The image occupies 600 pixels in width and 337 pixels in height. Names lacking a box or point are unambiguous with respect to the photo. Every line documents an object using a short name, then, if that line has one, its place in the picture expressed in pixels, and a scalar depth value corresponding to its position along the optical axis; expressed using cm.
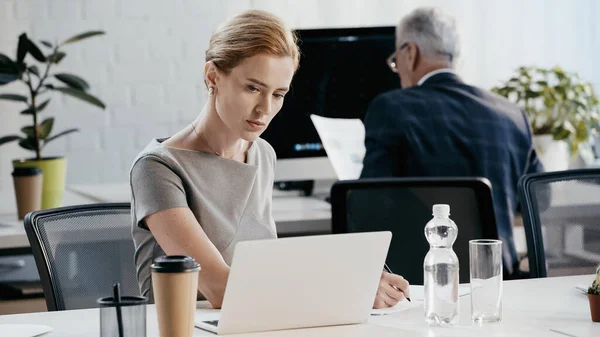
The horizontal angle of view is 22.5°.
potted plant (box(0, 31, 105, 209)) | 440
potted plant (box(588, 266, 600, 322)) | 278
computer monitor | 478
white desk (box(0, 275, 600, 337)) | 271
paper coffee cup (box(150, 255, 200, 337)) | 250
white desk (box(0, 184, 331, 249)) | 407
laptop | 260
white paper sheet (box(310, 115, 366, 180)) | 452
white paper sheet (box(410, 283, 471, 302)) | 302
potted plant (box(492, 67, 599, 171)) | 506
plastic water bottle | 277
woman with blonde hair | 299
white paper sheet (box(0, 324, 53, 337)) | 271
